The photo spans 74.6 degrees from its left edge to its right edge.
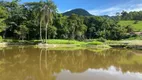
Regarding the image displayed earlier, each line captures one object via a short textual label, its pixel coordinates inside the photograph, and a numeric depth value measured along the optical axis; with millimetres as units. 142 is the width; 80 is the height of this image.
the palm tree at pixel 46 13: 19564
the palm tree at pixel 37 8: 20947
